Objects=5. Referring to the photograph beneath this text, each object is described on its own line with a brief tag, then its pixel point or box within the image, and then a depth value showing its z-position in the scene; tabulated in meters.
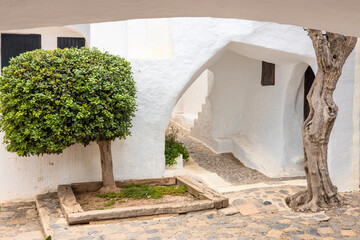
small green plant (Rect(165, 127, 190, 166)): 8.85
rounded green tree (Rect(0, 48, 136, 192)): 6.59
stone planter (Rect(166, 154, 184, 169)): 8.90
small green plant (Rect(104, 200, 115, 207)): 6.79
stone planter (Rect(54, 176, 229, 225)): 6.00
